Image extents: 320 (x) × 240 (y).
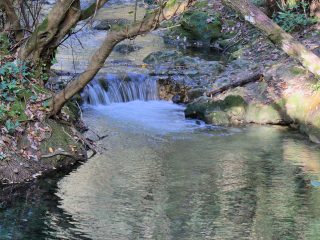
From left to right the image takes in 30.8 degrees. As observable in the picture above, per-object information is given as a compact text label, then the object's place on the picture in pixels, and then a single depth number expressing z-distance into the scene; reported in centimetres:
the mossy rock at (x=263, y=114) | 1356
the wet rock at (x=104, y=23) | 2358
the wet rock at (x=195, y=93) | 1574
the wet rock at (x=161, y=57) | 1856
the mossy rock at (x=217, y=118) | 1366
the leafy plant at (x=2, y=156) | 907
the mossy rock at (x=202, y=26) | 2133
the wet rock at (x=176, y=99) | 1601
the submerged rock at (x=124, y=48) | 2043
